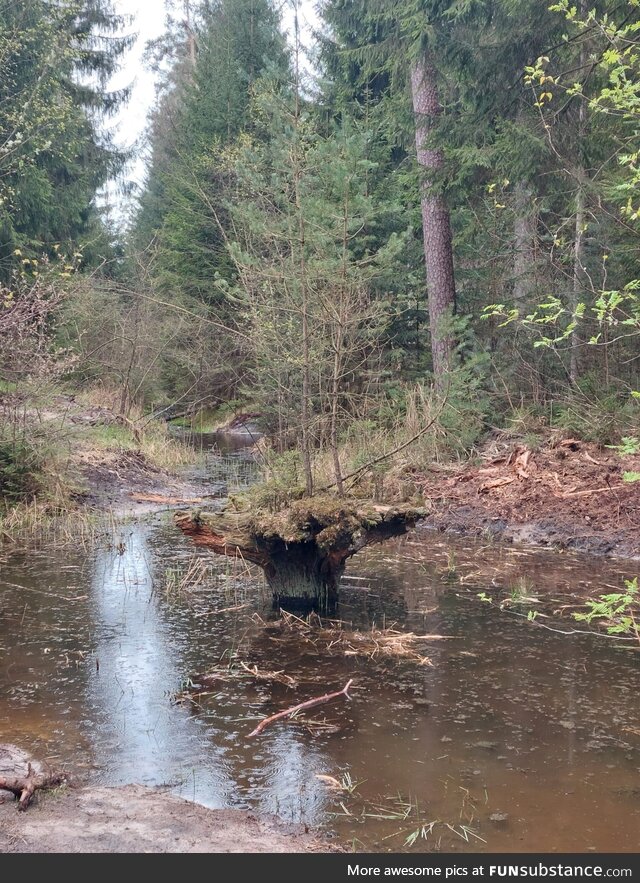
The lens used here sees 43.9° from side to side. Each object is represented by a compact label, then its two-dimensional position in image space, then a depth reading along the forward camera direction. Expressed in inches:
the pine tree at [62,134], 730.2
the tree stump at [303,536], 261.7
